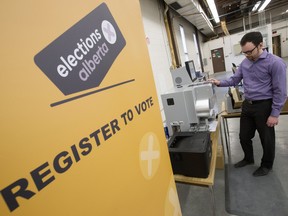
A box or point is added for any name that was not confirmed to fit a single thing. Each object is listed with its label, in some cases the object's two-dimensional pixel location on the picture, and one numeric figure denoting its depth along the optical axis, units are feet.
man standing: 5.48
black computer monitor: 6.95
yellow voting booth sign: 1.38
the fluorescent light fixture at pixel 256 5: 23.71
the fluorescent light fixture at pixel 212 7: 15.94
